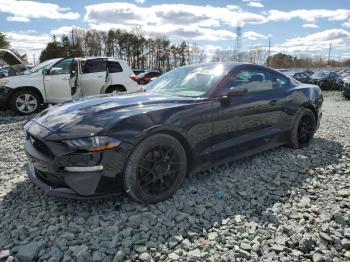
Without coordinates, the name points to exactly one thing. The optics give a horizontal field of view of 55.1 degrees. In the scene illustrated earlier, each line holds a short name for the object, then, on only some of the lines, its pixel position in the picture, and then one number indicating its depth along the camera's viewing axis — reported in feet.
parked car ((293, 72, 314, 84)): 80.62
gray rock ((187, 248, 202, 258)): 8.64
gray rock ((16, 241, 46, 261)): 8.56
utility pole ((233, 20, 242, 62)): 209.26
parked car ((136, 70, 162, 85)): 68.28
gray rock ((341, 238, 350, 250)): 9.15
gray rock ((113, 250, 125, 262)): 8.43
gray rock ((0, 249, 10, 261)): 8.59
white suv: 28.63
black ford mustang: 9.93
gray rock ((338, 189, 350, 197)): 12.31
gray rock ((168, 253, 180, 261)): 8.53
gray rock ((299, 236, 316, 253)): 9.03
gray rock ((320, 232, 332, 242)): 9.39
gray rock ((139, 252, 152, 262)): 8.50
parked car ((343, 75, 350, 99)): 52.15
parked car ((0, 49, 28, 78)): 32.82
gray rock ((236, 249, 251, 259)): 8.70
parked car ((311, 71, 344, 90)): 75.87
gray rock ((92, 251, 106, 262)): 8.48
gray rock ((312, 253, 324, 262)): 8.55
